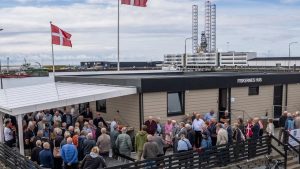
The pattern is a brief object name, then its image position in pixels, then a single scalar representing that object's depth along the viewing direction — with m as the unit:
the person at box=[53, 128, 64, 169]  11.69
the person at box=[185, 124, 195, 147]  12.76
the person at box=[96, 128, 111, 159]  12.23
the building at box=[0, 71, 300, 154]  14.38
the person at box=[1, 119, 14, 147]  13.91
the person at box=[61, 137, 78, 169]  10.79
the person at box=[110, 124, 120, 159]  13.16
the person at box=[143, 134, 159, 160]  11.23
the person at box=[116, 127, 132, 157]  12.40
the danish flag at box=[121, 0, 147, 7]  21.53
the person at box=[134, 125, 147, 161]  12.12
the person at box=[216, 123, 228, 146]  12.69
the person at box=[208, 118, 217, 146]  13.43
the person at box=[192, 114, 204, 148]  13.91
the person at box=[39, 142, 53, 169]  10.73
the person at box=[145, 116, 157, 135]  13.62
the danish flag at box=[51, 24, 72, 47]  20.89
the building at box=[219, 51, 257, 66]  137.85
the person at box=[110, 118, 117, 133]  13.82
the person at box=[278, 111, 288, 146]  15.86
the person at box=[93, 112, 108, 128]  15.11
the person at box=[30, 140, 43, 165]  11.16
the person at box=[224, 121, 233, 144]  13.03
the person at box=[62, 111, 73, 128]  15.83
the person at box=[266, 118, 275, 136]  14.62
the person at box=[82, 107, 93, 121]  17.80
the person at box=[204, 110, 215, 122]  15.89
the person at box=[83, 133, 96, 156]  11.45
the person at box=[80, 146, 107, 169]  9.70
